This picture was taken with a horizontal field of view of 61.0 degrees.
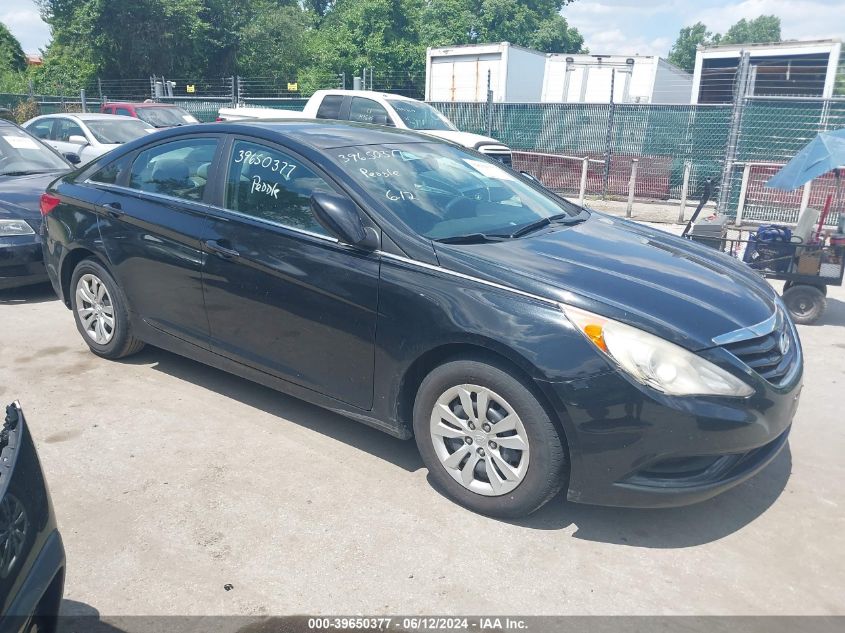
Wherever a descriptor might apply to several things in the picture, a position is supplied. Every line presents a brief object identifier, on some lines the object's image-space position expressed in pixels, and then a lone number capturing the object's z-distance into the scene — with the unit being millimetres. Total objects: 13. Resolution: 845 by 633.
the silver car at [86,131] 12133
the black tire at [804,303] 6289
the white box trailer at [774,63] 17812
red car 15781
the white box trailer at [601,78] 23812
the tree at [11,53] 40112
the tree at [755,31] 106356
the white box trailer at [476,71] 22000
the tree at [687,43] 98862
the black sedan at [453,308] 2912
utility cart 6160
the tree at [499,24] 48781
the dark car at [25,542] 1740
